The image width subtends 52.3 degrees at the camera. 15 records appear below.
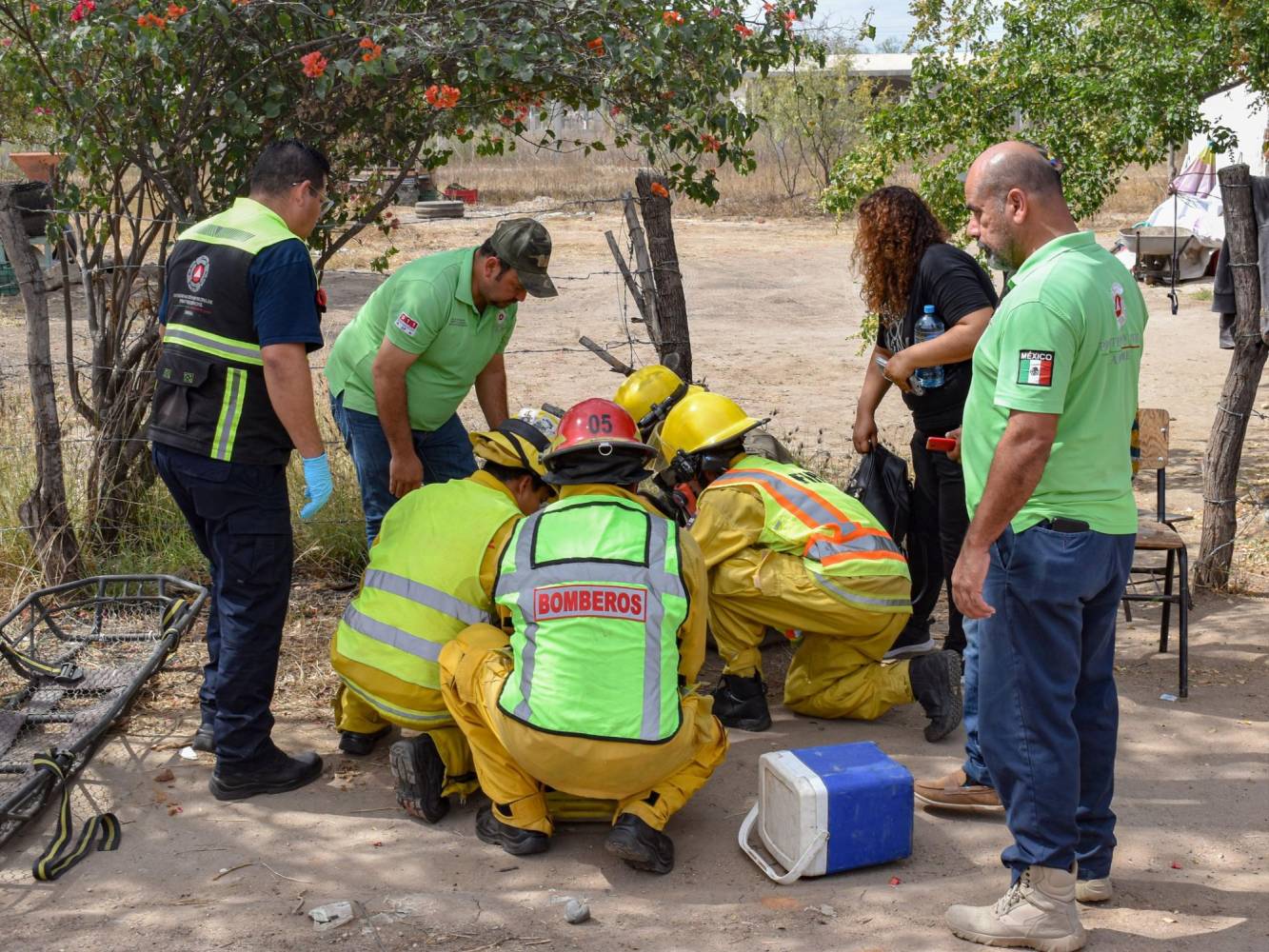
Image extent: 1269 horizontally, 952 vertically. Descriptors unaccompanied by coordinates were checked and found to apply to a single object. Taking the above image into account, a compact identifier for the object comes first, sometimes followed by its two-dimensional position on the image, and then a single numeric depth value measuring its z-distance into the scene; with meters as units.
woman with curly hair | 4.52
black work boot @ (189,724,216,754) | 4.39
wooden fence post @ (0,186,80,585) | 5.46
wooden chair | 4.88
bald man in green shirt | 2.90
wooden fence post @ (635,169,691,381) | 5.93
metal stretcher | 4.11
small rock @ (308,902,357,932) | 3.36
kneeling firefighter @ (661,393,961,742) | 4.39
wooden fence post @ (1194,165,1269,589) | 5.80
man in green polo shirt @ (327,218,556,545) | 4.57
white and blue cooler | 3.49
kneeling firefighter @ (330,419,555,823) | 3.89
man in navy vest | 3.88
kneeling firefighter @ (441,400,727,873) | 3.41
